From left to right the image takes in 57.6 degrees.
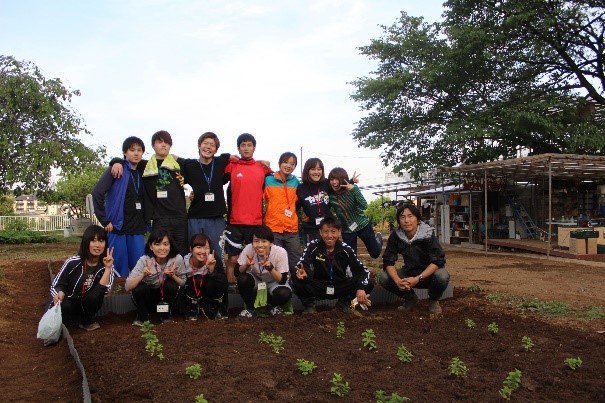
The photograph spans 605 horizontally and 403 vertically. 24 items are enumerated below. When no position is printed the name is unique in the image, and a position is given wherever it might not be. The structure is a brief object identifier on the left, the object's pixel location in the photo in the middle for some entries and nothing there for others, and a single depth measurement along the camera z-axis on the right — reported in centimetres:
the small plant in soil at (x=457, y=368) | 329
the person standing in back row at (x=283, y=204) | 558
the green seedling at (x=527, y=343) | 391
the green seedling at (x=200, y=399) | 269
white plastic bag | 432
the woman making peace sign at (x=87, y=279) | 473
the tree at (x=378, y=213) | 3225
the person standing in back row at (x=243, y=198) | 549
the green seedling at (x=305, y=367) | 335
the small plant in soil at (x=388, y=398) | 268
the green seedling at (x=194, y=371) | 325
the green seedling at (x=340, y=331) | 431
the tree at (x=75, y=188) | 3247
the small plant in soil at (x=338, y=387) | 294
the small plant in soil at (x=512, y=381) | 303
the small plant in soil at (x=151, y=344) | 377
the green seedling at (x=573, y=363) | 344
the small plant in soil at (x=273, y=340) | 391
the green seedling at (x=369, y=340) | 395
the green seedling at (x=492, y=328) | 446
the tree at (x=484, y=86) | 1512
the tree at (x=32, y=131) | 1528
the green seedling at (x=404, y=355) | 361
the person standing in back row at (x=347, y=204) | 580
